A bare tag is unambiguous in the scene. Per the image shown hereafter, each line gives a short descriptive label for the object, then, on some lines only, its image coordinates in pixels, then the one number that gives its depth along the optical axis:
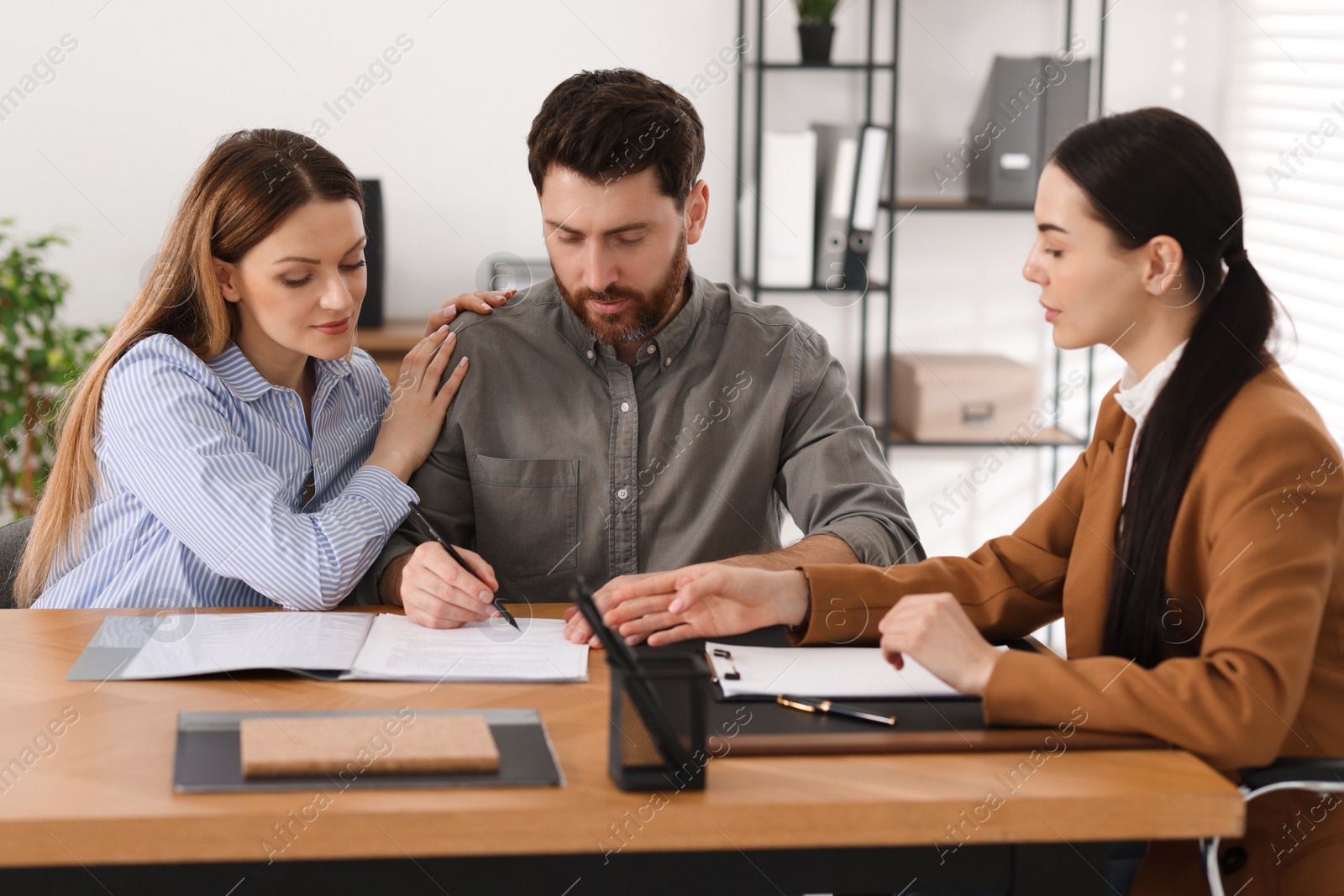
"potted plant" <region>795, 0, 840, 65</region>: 4.76
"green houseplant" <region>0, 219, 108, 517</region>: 4.39
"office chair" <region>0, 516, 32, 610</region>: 3.19
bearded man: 3.22
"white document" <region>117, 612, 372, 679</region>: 2.79
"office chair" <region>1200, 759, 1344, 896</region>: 2.65
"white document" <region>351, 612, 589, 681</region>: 2.79
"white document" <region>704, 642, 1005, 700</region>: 2.75
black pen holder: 2.56
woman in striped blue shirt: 3.01
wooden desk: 2.52
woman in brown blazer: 2.66
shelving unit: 4.75
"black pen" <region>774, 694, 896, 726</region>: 2.69
